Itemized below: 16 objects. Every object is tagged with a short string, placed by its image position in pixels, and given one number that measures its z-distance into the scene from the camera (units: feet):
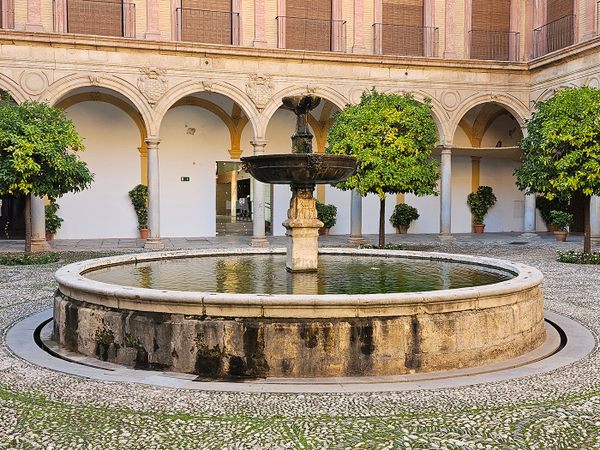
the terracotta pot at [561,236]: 60.79
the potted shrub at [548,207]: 71.10
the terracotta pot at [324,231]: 67.23
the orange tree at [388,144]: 45.32
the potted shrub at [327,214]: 66.19
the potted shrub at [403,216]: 69.46
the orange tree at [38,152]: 39.29
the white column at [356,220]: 57.31
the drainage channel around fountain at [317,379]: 15.19
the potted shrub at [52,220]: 58.85
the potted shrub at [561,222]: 60.59
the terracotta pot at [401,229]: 70.17
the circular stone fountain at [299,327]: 16.02
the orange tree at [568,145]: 39.99
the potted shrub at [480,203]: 72.84
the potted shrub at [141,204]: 62.18
